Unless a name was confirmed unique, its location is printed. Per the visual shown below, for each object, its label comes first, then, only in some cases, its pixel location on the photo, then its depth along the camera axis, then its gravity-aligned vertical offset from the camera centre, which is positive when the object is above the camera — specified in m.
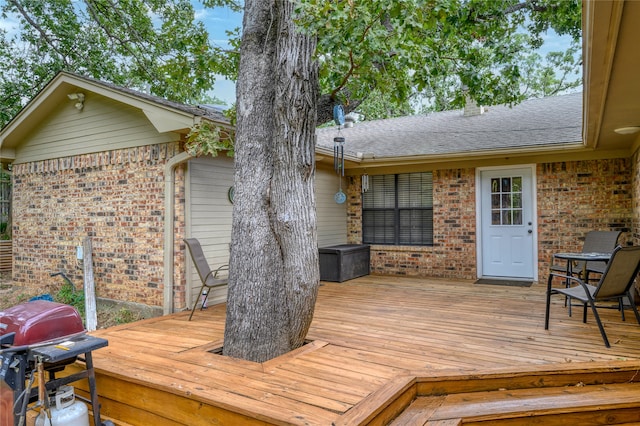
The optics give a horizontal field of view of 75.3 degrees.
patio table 4.38 -0.44
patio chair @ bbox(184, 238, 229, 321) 4.77 -0.55
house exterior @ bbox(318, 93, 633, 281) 6.55 +0.44
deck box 7.39 -0.82
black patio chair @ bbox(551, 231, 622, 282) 5.43 -0.39
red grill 2.49 -0.81
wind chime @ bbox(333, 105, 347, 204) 4.65 +1.09
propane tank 2.63 -1.26
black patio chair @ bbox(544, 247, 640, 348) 3.58 -0.58
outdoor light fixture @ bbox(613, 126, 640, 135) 4.76 +1.01
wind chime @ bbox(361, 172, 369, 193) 8.51 +0.74
